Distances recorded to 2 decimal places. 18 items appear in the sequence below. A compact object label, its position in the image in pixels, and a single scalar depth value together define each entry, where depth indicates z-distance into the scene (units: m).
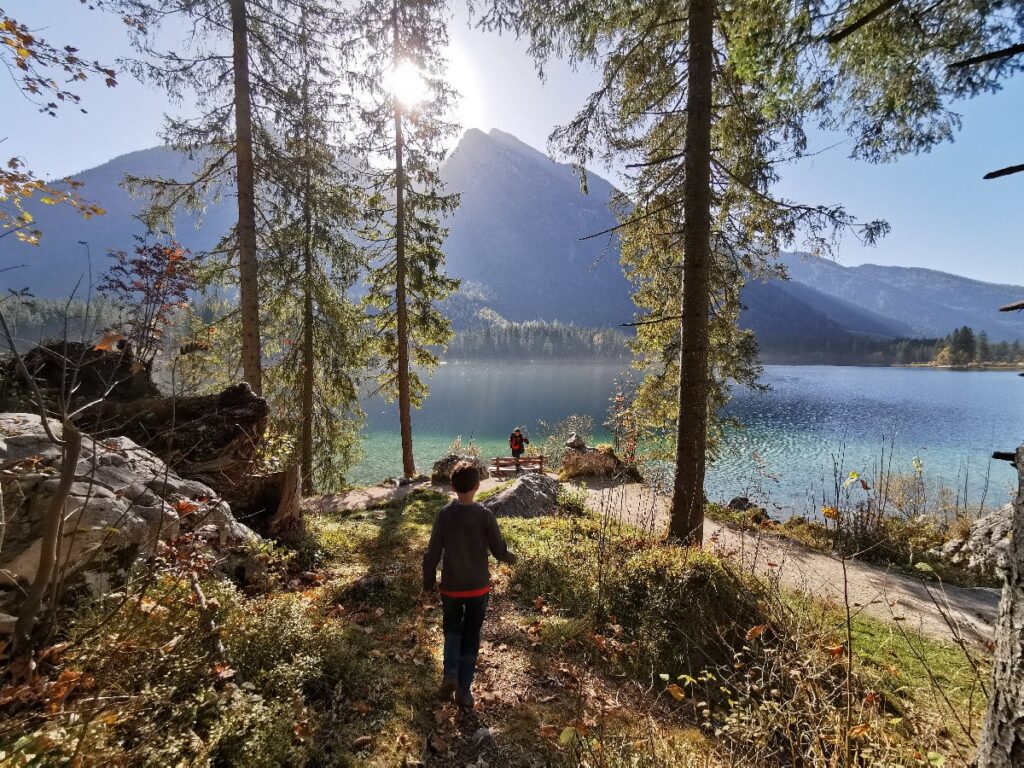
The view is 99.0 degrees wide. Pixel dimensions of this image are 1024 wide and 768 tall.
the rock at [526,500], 10.05
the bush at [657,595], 4.44
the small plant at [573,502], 10.31
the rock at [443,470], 14.86
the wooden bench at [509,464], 16.16
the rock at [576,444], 16.05
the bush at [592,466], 15.37
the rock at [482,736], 3.20
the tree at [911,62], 3.62
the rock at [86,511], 3.21
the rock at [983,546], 8.05
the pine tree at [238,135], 8.23
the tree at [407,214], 12.03
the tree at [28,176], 3.67
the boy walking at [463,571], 3.50
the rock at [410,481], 14.18
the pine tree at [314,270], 9.09
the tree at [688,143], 5.89
